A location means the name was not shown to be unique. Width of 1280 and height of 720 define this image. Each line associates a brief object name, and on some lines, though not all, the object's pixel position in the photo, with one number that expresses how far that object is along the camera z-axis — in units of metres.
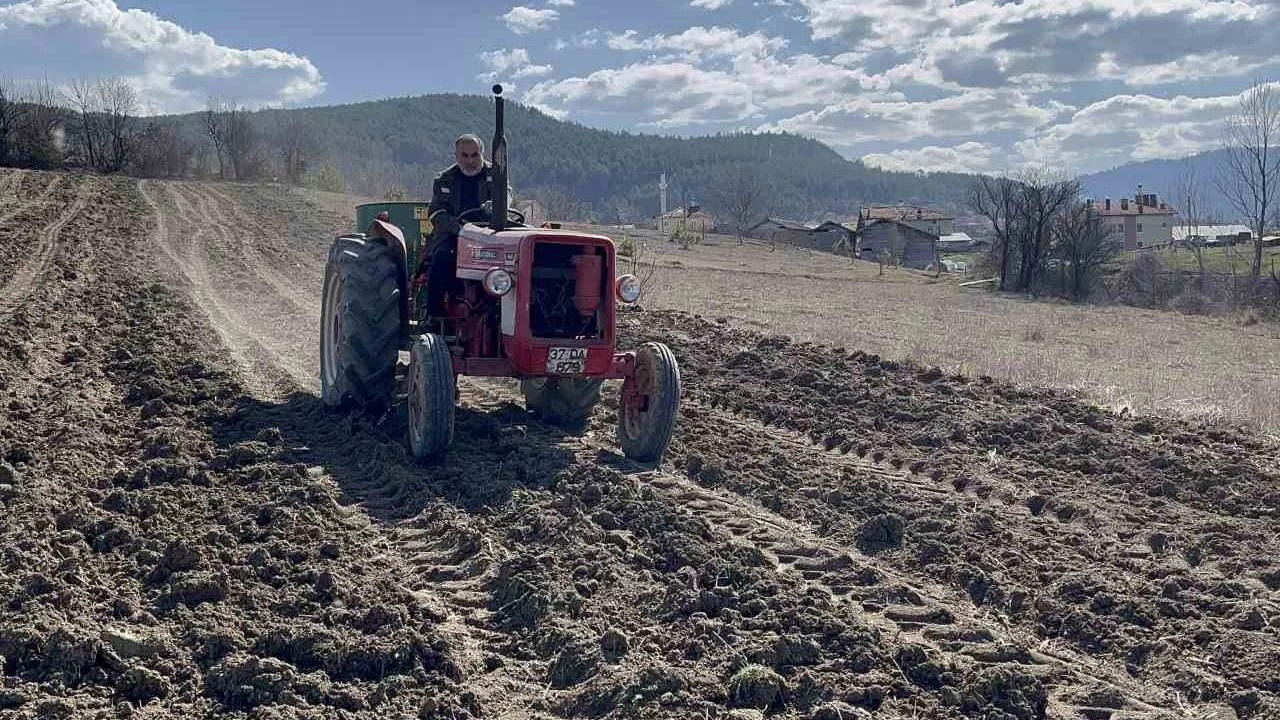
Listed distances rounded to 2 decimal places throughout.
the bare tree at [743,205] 92.00
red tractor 7.89
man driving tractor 8.88
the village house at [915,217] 100.00
